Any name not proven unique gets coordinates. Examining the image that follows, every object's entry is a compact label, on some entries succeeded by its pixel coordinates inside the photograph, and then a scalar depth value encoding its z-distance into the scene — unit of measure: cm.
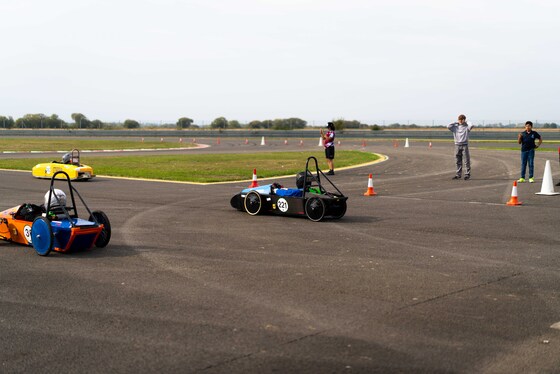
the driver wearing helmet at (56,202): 1030
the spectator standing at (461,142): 2281
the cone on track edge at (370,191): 1830
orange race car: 993
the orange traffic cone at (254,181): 1864
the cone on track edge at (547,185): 1833
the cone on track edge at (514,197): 1628
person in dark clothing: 2133
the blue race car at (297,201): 1361
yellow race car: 2278
